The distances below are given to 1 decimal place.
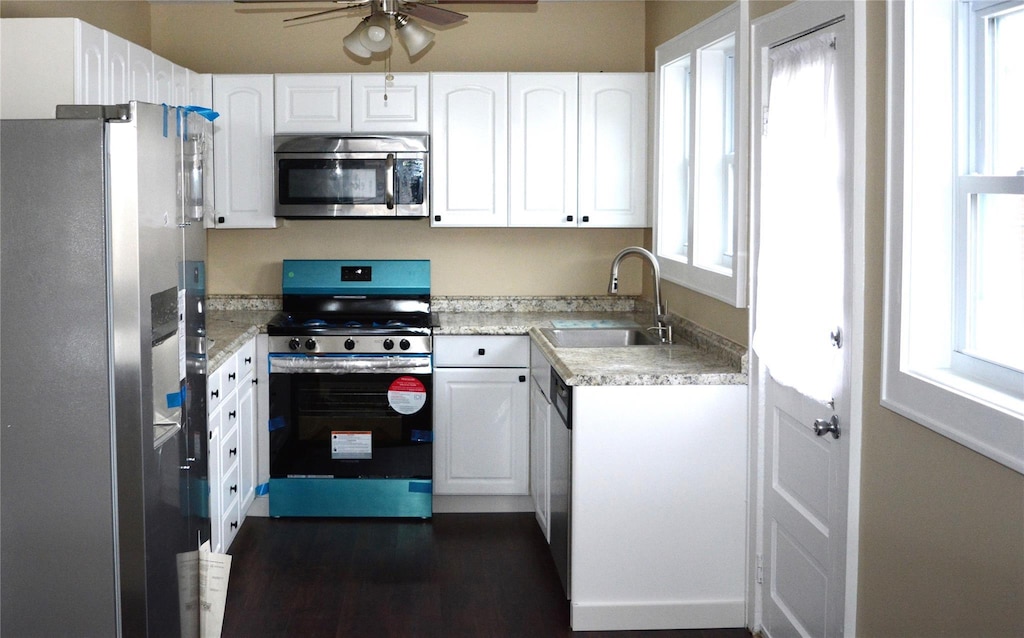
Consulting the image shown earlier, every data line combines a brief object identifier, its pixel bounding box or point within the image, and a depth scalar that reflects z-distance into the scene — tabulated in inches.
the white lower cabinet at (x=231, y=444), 157.8
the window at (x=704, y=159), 142.2
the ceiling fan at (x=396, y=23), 127.6
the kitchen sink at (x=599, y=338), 184.2
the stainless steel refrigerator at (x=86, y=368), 99.7
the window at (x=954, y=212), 86.6
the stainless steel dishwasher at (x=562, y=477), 141.9
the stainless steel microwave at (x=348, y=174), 192.7
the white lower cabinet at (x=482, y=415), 189.3
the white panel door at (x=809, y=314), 108.6
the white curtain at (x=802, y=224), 112.6
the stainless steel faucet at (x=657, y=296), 159.9
